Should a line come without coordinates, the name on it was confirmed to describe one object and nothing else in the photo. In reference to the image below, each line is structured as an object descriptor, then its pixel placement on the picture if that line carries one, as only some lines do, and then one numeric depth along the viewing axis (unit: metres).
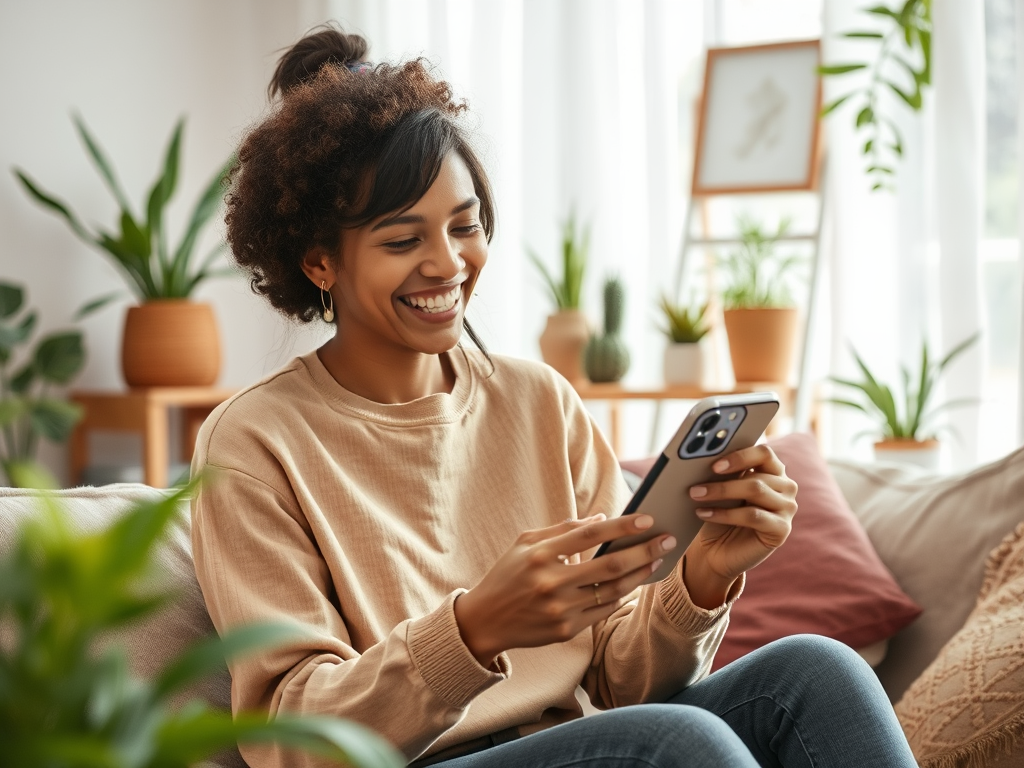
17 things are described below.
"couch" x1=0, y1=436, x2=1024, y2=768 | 1.32
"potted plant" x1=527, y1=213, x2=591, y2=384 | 3.21
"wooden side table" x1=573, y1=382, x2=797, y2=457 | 2.99
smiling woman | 1.06
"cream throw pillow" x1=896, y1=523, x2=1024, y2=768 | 1.42
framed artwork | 3.12
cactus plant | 3.14
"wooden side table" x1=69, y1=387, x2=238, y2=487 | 3.45
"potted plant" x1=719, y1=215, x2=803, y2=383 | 2.97
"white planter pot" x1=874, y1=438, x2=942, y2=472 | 2.59
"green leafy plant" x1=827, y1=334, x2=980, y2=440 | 2.63
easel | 3.02
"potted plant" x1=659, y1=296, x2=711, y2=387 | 3.04
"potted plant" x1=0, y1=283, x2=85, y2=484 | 3.40
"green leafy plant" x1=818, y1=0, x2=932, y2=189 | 2.48
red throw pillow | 1.78
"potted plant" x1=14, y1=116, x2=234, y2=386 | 3.49
